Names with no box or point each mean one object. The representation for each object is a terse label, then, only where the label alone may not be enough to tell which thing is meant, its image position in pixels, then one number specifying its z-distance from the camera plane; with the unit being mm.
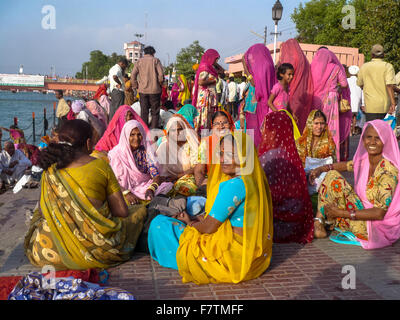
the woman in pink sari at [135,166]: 4555
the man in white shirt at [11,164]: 7258
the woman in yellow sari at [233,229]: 2879
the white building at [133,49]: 115012
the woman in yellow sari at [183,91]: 11778
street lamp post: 12797
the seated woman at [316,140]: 4957
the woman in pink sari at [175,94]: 14002
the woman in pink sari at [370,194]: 3674
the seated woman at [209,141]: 4880
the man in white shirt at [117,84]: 9242
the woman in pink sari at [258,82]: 6980
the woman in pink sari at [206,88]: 7718
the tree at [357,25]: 14406
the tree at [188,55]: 52094
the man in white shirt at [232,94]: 14336
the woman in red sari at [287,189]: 3855
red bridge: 75375
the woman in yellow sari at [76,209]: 2992
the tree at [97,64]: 112231
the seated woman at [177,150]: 5238
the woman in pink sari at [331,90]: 6654
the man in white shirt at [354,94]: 10626
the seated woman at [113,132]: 5465
